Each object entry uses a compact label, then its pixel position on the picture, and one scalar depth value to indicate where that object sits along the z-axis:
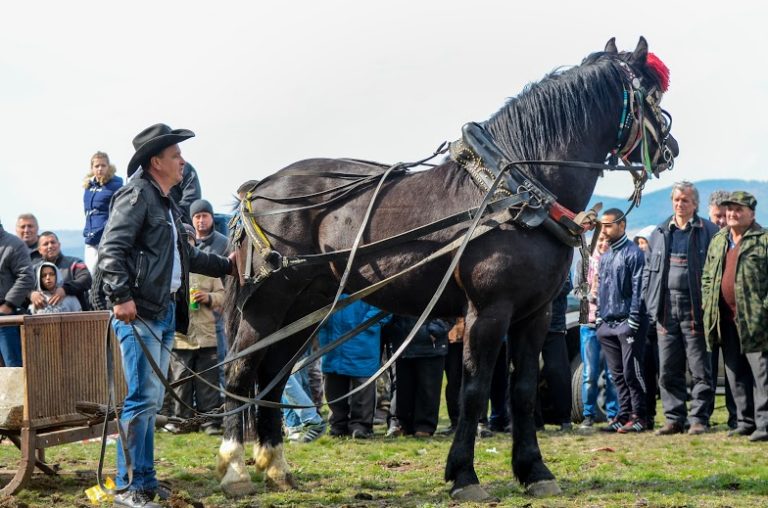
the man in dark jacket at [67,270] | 11.38
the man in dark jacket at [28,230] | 12.09
